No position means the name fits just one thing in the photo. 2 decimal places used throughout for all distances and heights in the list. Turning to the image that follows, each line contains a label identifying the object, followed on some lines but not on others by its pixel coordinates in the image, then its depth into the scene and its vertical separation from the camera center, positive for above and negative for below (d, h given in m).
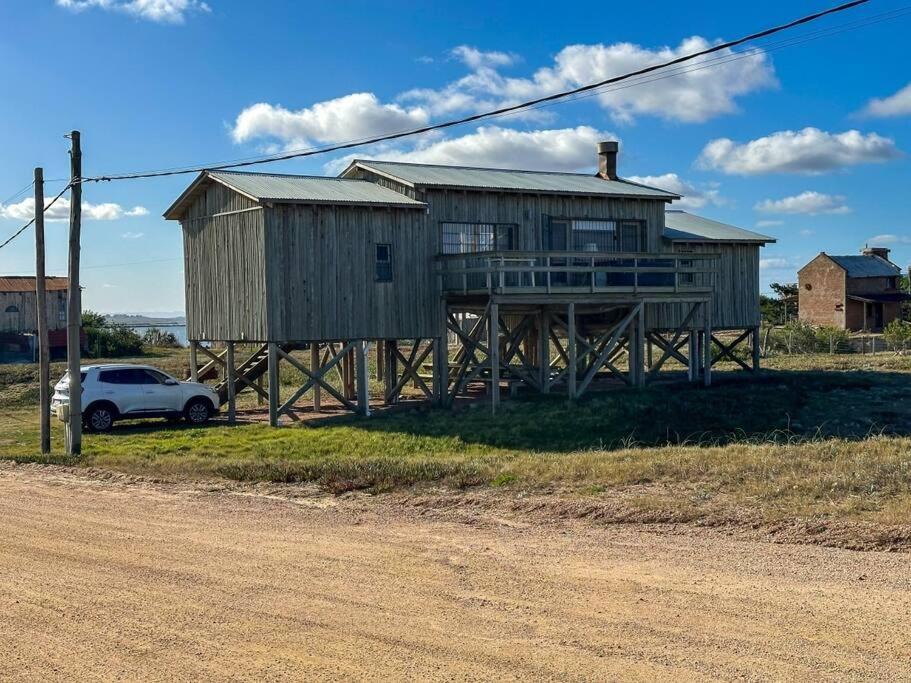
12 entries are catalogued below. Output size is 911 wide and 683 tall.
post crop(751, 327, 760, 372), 34.00 -0.48
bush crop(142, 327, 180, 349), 68.31 +0.51
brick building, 71.94 +3.16
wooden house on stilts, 25.44 +1.92
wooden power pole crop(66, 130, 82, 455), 20.56 +0.53
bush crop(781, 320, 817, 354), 49.16 -0.23
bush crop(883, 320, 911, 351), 49.28 -0.11
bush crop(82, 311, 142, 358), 57.69 +0.36
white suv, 25.19 -1.30
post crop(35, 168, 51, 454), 21.62 +0.63
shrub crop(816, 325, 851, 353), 48.81 -0.26
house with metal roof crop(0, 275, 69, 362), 56.16 +1.87
